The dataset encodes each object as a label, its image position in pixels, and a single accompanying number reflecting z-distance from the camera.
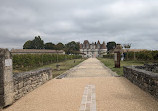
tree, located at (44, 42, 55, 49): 89.89
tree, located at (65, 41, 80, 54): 97.99
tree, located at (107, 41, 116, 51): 106.62
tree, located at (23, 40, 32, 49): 88.48
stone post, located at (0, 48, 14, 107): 4.35
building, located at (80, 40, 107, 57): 121.69
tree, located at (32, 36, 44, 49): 86.80
